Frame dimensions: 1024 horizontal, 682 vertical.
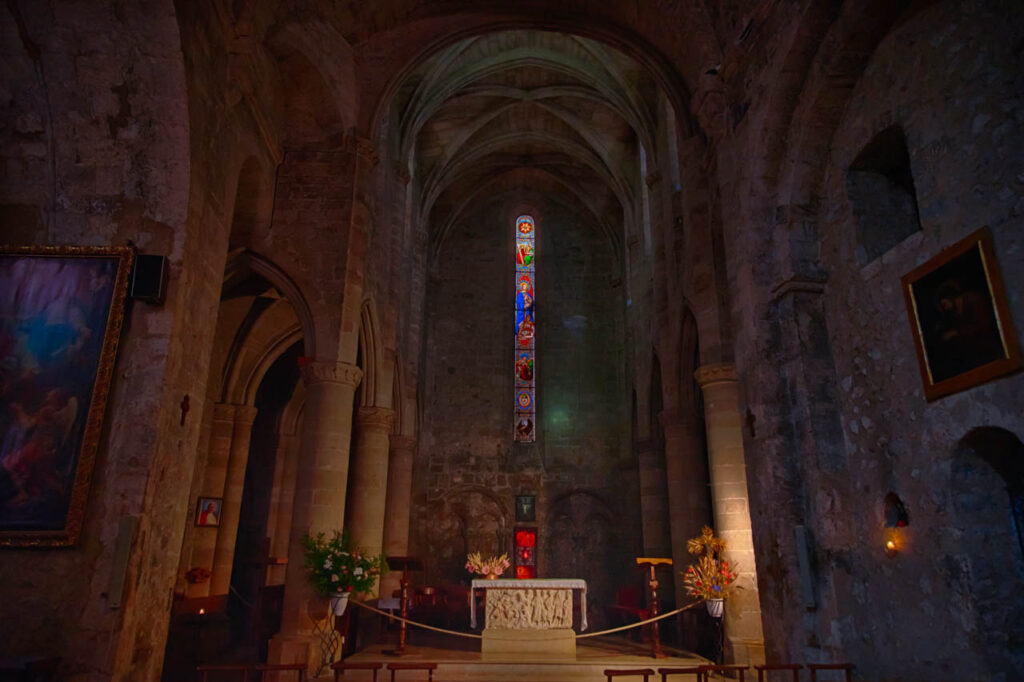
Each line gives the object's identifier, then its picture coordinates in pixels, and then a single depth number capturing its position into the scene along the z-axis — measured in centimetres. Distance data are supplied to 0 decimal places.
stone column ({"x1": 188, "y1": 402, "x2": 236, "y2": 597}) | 1295
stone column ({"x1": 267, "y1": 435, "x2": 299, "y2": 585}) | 1622
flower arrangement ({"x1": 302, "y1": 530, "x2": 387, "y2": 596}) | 949
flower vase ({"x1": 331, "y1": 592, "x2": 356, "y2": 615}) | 960
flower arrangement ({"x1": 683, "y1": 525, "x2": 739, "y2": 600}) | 971
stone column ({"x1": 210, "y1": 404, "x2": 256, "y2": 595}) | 1354
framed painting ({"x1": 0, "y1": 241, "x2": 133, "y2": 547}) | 586
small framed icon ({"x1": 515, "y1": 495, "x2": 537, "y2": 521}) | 1966
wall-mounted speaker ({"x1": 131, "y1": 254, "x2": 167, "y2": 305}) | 641
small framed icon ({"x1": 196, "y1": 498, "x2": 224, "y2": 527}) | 1292
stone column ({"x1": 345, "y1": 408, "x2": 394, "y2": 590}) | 1295
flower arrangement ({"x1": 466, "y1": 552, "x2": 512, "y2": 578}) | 1216
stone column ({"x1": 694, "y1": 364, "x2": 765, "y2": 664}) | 960
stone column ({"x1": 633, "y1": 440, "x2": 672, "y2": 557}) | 1542
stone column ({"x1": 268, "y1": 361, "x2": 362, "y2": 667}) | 955
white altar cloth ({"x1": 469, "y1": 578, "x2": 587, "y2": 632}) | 1124
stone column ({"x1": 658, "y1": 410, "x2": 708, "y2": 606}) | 1264
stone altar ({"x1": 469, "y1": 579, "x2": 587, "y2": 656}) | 1093
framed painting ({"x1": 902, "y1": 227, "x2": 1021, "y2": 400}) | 488
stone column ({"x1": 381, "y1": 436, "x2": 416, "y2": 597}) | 1541
